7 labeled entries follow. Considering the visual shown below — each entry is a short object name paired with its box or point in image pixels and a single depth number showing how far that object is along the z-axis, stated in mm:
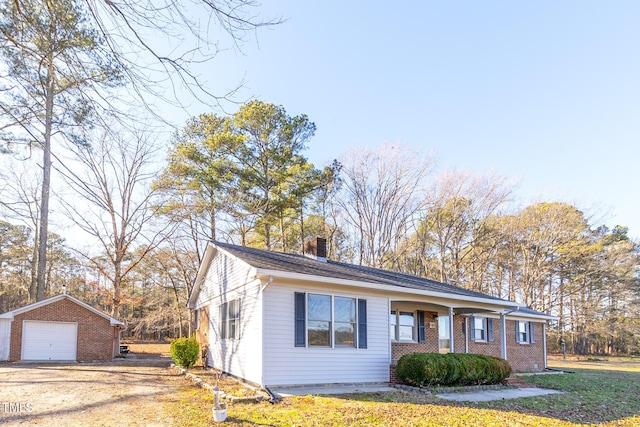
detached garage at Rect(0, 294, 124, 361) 17281
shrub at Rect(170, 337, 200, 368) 14086
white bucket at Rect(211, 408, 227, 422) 6777
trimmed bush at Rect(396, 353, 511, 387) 10742
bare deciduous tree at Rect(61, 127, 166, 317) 23656
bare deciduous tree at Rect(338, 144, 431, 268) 26906
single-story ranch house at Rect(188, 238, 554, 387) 10023
